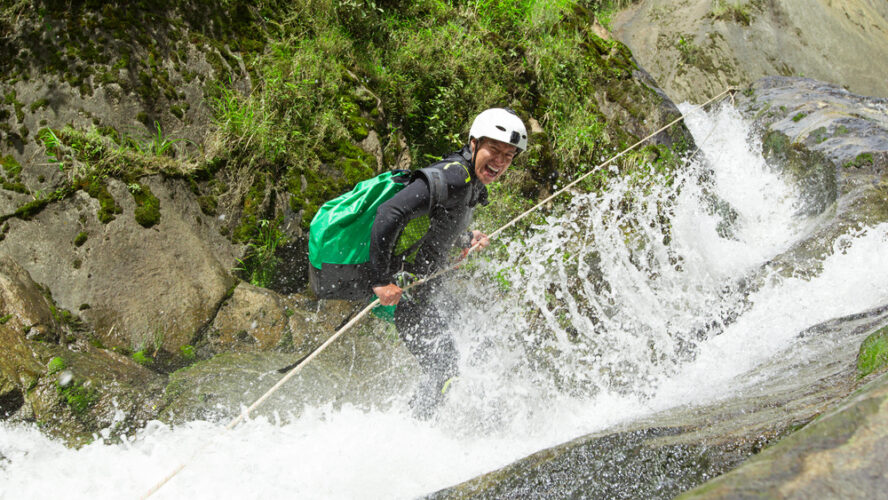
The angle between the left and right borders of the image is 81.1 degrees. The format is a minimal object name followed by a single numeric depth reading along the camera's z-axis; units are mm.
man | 2994
